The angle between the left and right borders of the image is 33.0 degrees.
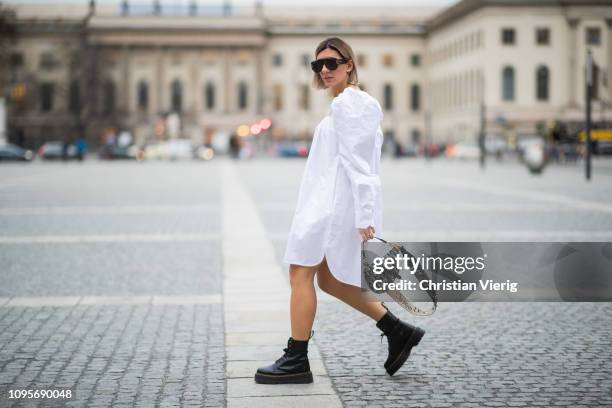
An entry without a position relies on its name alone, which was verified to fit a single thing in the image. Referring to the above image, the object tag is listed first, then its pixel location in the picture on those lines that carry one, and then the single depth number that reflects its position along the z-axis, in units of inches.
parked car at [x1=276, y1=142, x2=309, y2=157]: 3046.3
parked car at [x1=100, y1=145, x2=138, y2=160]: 2706.7
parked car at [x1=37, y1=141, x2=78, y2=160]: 2691.9
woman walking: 202.1
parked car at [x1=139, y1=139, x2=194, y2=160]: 2748.5
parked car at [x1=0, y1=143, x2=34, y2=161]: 2455.7
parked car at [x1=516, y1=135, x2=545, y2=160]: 2329.0
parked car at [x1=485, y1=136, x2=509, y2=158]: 2640.3
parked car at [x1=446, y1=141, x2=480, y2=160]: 2573.8
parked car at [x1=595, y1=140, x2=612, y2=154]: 2445.9
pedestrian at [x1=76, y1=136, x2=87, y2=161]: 2371.4
